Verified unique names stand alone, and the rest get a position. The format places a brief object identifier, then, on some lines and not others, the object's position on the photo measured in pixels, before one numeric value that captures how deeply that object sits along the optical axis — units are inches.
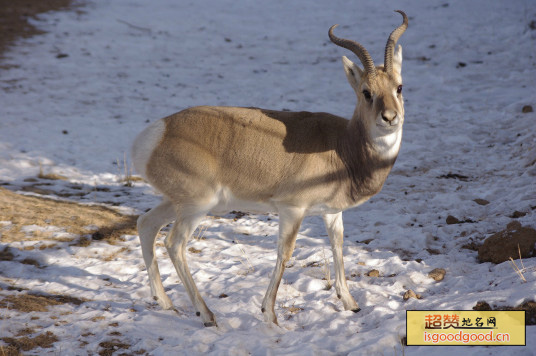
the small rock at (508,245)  440.5
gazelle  390.3
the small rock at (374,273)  460.8
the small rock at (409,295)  411.5
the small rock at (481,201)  591.6
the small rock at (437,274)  439.2
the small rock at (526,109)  872.3
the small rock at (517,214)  530.6
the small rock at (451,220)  550.9
